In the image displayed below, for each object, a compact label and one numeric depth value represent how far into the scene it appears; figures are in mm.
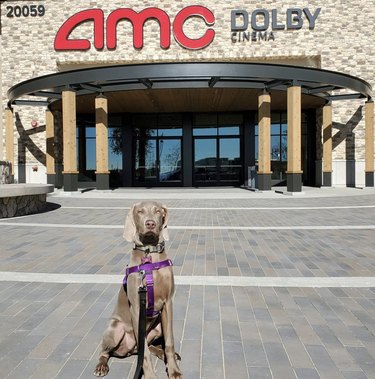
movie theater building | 23094
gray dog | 2520
